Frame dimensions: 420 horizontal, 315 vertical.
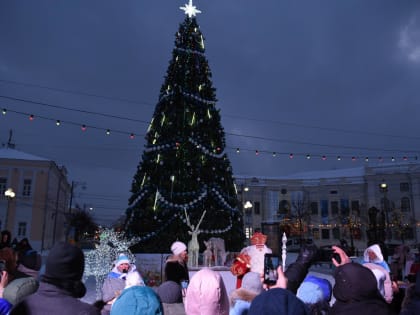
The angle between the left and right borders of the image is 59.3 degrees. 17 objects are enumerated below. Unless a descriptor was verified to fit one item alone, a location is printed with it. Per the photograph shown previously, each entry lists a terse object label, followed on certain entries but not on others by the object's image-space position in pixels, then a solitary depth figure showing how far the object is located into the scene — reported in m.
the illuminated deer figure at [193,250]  14.79
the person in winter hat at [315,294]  3.71
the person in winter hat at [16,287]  3.14
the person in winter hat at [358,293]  2.61
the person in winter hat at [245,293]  3.56
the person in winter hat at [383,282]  4.09
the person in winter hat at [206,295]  3.40
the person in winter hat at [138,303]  2.52
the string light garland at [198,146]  17.62
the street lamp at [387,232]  43.92
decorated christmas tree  16.92
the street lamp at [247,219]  52.50
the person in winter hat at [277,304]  2.33
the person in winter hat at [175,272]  4.91
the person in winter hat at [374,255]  5.94
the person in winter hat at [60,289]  2.20
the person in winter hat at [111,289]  4.66
